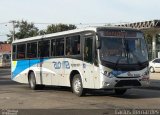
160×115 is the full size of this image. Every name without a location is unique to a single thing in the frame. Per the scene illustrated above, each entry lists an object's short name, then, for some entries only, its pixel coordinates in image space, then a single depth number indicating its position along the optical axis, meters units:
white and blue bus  12.52
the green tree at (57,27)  65.98
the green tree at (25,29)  71.68
